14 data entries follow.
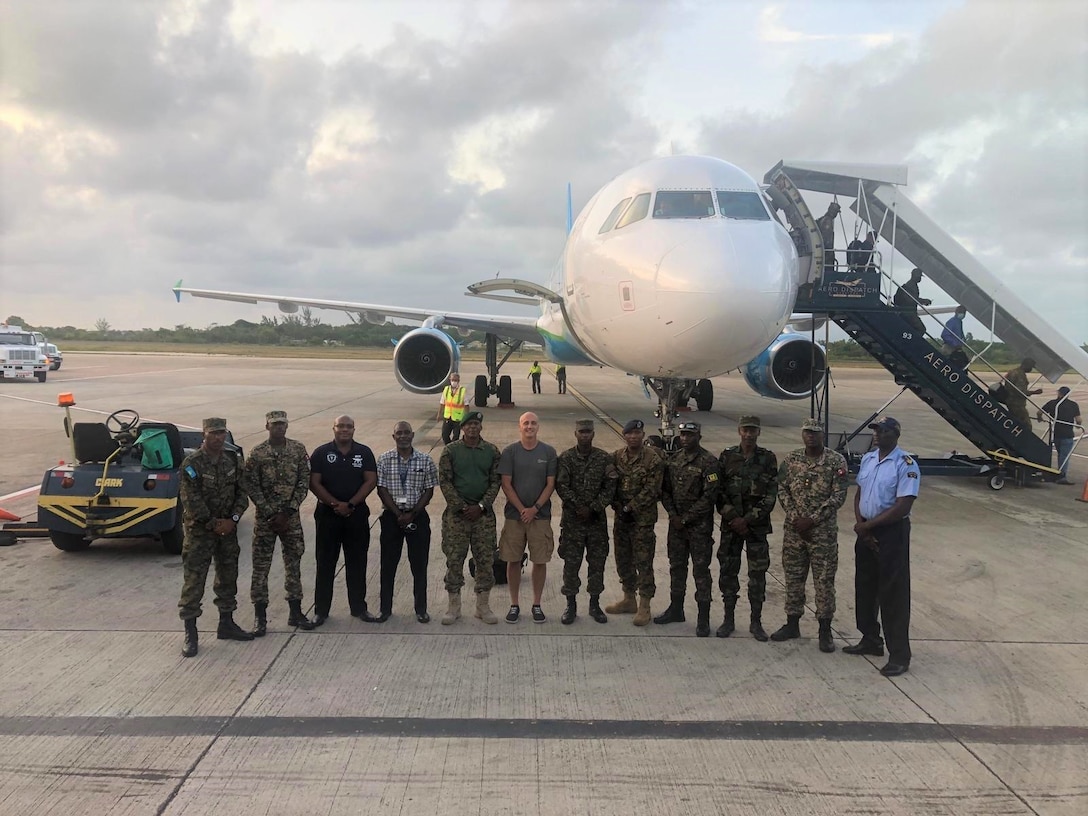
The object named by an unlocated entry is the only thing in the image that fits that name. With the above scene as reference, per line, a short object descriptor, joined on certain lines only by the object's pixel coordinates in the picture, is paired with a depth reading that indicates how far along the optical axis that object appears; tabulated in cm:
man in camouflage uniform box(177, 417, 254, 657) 460
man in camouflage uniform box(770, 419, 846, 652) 473
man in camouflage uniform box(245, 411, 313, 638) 488
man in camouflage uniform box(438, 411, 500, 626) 507
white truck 2702
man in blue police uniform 450
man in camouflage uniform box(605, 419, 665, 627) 502
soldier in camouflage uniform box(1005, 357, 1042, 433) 1066
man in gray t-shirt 516
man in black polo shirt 507
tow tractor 619
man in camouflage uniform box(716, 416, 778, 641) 484
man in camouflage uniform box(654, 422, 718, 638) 495
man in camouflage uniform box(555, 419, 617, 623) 508
